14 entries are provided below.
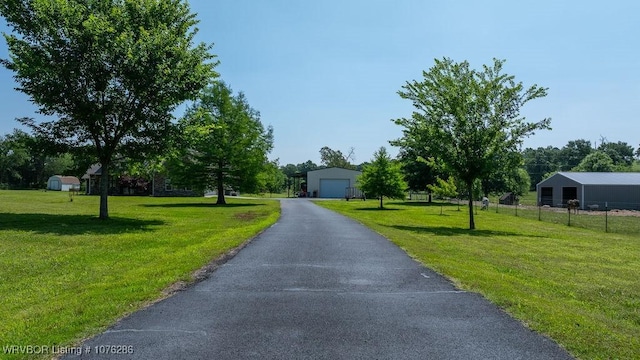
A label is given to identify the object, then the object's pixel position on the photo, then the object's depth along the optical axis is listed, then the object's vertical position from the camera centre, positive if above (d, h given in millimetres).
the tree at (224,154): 43438 +3217
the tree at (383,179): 43781 +1175
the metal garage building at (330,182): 74938 +1469
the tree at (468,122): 24344 +3679
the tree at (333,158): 132625 +9449
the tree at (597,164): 87812 +6064
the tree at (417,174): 60625 +2330
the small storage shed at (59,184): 95562 +582
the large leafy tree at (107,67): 20078 +5239
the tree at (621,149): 131375 +13323
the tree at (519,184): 74562 +1763
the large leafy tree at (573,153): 141500 +12783
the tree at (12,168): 93062 +3471
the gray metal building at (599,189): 46219 +617
